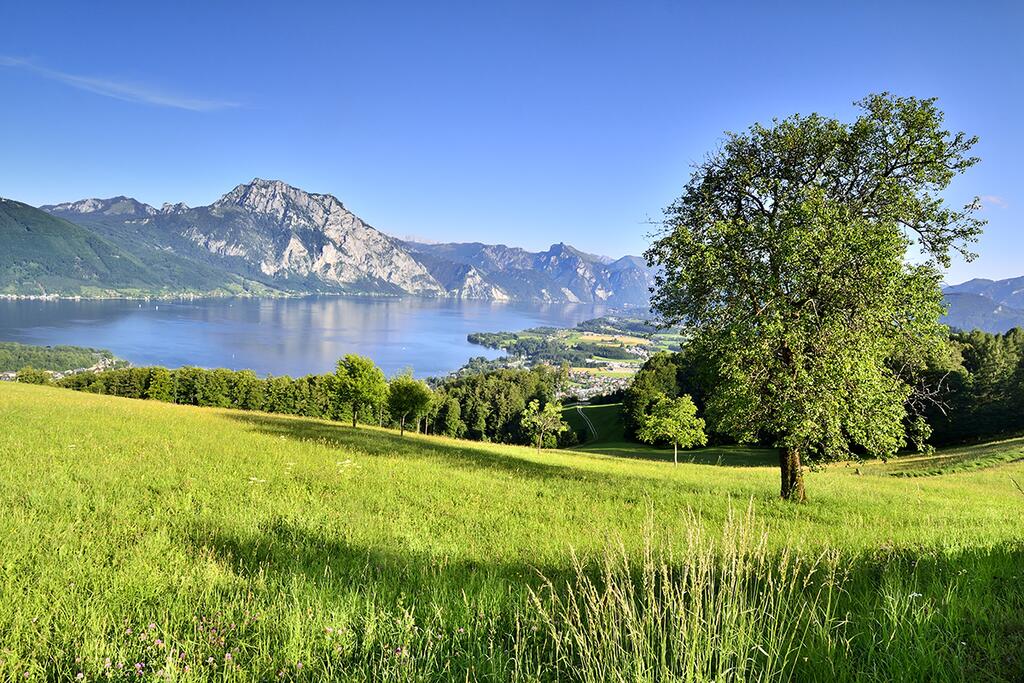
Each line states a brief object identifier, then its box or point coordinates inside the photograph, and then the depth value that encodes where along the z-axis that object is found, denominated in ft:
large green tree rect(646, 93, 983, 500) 36.68
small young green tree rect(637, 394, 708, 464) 153.58
